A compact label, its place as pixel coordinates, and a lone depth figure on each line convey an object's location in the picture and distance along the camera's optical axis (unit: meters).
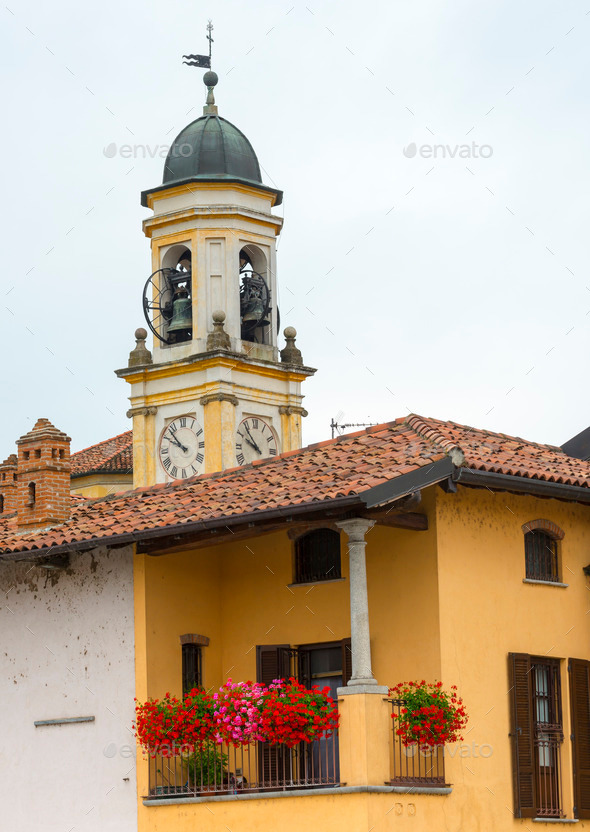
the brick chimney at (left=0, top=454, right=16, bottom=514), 28.70
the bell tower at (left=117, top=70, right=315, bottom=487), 43.84
